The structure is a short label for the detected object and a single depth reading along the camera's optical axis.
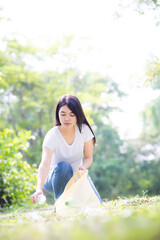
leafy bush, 4.31
